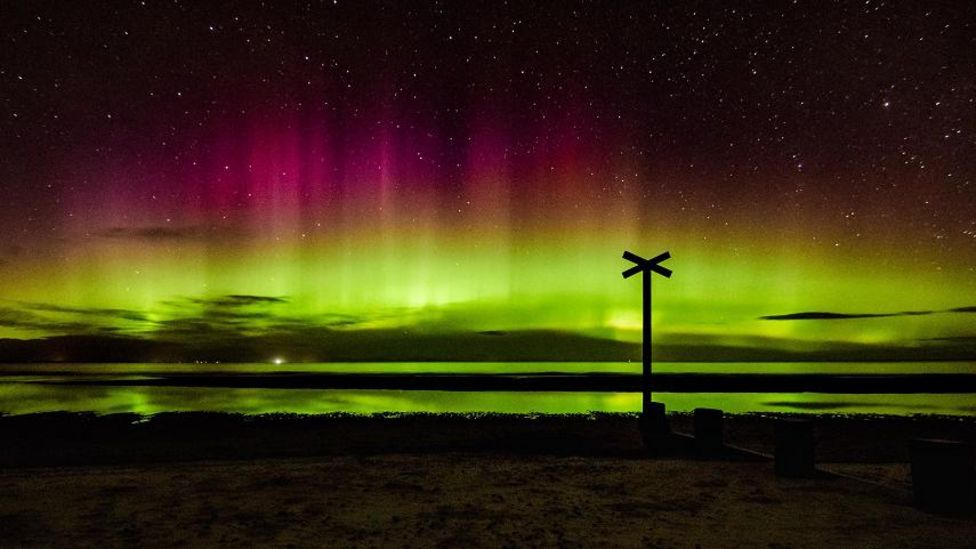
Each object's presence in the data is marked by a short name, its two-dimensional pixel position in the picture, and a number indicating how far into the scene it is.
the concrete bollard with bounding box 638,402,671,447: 13.62
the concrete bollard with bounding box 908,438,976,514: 7.24
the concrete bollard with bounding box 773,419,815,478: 9.41
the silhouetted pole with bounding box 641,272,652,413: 16.41
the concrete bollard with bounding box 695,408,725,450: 11.67
